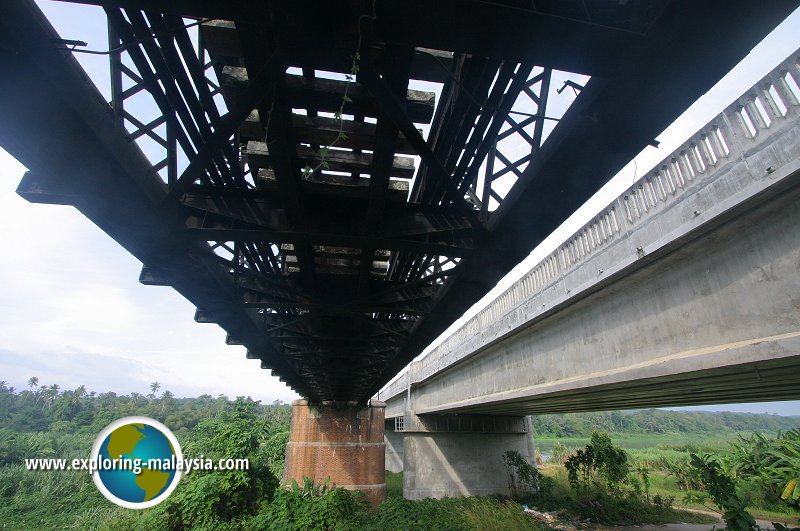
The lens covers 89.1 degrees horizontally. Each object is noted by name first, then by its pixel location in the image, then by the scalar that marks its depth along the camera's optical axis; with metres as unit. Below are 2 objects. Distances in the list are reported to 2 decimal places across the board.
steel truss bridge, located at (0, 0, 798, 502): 2.26
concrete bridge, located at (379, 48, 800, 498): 4.91
